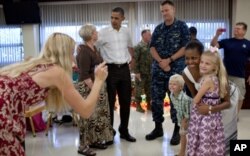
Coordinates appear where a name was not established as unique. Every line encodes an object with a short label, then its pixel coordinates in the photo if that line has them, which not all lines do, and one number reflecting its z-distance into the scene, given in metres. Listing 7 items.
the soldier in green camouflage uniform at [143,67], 5.64
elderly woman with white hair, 3.63
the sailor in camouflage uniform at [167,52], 3.81
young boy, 3.04
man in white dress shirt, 3.98
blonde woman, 1.82
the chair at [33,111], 4.17
